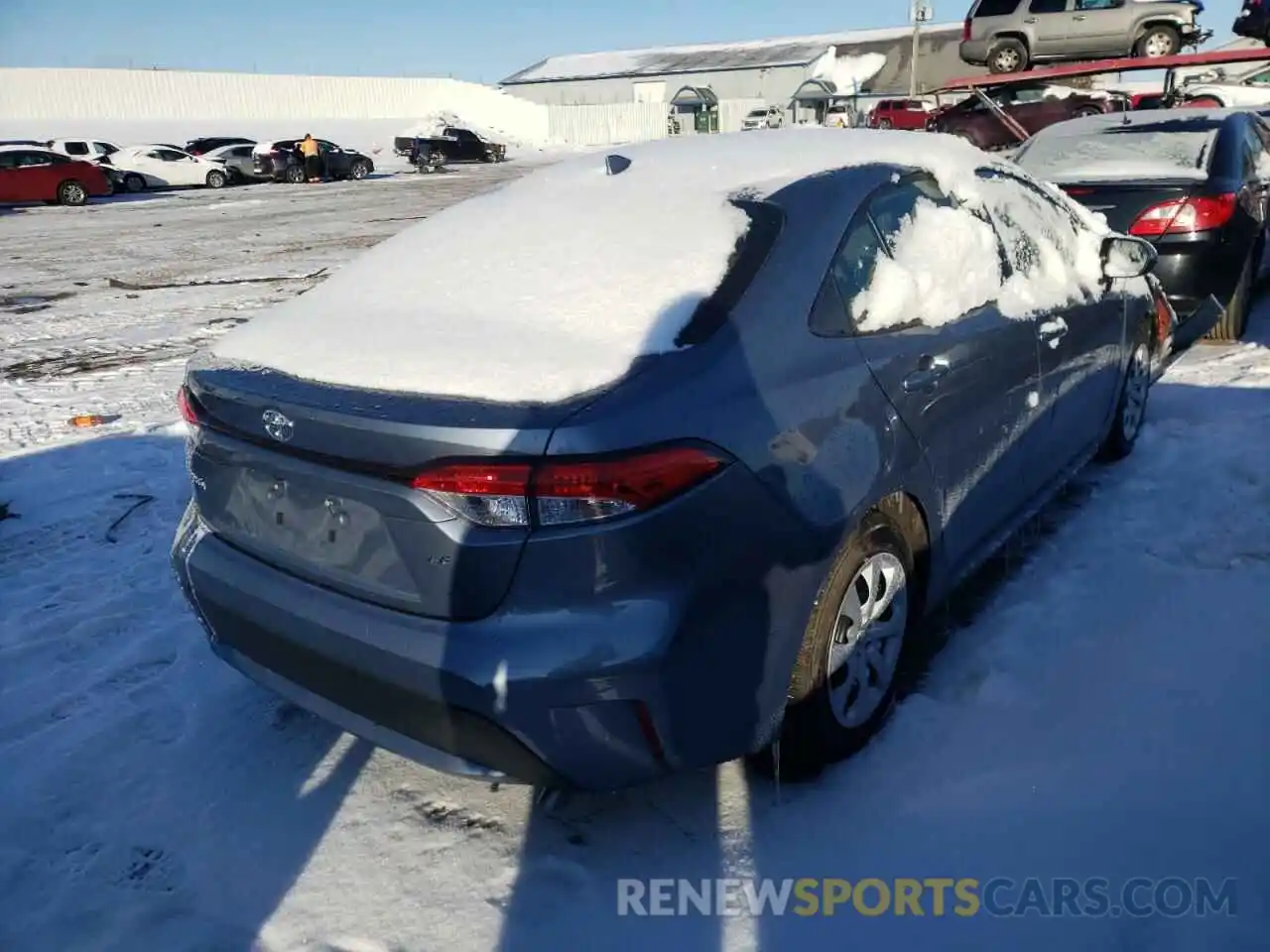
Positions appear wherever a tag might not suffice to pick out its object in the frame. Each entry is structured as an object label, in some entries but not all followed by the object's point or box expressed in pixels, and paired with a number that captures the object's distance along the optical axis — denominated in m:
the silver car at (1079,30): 18.19
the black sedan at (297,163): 29.09
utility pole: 27.56
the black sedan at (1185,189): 5.72
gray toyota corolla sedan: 2.01
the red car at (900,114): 26.39
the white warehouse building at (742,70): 50.94
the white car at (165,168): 27.50
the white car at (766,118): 44.62
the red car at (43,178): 22.89
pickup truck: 35.03
